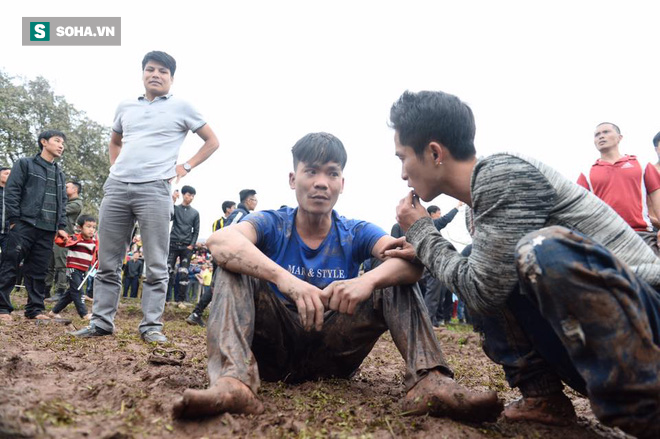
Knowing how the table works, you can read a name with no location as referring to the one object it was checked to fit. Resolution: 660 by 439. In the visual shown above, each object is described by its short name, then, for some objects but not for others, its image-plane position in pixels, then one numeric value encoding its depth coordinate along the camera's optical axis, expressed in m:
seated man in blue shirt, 2.17
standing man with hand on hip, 4.71
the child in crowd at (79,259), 7.05
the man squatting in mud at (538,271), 1.60
